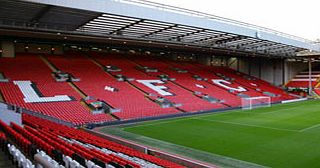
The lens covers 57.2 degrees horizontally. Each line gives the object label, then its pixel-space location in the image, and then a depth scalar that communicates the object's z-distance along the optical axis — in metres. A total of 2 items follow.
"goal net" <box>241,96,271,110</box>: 33.00
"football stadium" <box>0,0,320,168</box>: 12.59
